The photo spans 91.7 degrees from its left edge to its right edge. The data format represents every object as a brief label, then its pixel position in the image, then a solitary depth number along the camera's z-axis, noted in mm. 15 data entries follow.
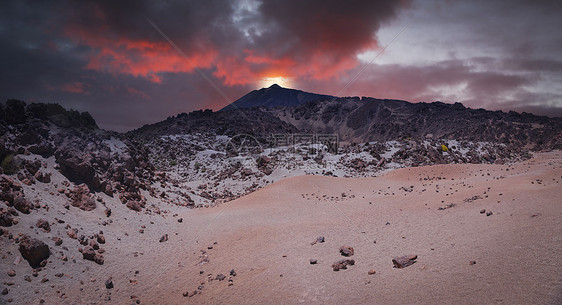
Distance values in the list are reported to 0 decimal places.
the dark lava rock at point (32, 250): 4645
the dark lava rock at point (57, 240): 5309
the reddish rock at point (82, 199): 7146
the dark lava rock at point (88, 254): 5398
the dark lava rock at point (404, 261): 4359
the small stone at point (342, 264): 4680
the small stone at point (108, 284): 4844
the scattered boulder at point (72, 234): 5730
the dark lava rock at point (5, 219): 4945
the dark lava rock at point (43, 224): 5473
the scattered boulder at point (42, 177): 7012
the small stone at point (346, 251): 5240
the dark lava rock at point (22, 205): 5555
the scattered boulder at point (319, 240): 6160
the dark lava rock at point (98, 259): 5477
